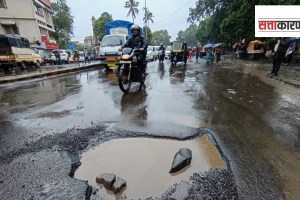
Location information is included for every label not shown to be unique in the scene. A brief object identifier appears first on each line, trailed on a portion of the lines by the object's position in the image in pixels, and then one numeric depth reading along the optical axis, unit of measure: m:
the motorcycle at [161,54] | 20.61
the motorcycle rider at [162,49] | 20.56
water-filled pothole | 2.42
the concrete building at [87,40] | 102.69
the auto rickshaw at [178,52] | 18.67
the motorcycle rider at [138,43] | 7.25
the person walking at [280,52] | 9.73
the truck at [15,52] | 16.17
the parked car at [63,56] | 28.58
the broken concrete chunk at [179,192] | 2.16
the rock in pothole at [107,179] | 2.37
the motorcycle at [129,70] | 6.63
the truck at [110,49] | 14.64
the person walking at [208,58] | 19.93
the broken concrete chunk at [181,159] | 2.70
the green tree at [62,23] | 51.62
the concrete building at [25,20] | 32.23
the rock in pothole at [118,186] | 2.30
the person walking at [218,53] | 20.25
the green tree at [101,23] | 61.53
